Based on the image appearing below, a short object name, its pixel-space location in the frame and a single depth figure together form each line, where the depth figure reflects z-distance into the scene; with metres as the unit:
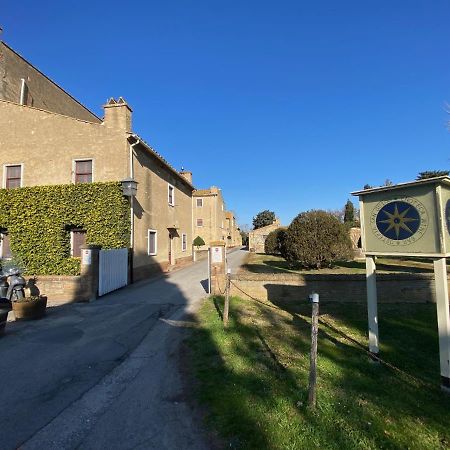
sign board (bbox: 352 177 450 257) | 4.57
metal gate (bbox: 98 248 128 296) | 12.09
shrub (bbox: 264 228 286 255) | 32.64
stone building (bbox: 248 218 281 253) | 43.41
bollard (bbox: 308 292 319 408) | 3.78
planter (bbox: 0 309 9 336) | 7.19
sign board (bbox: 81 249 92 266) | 11.21
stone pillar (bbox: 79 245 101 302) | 11.20
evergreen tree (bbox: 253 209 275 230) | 70.94
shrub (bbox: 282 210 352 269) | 16.48
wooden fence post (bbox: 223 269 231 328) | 7.18
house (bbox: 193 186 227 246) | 45.25
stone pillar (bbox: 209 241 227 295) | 11.27
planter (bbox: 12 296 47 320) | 8.68
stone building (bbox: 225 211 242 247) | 62.38
